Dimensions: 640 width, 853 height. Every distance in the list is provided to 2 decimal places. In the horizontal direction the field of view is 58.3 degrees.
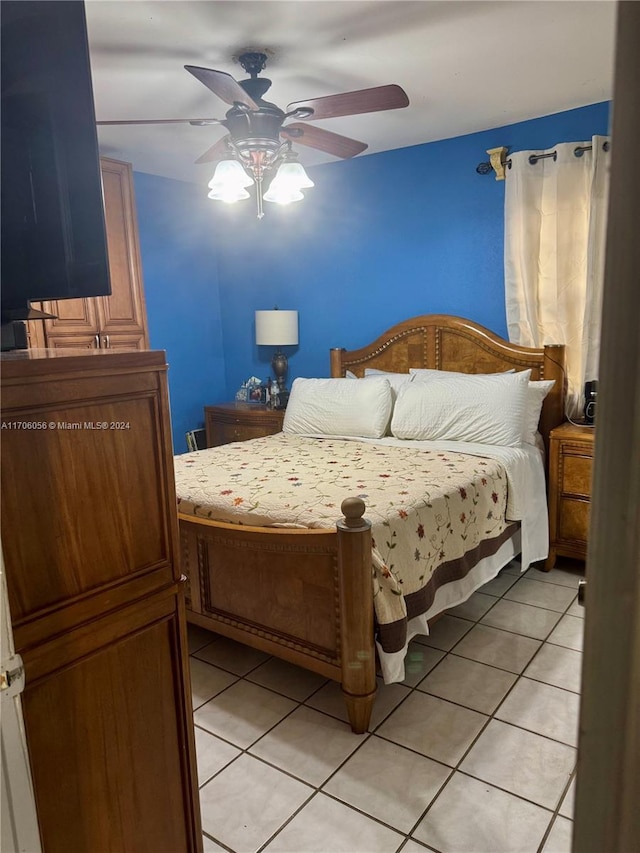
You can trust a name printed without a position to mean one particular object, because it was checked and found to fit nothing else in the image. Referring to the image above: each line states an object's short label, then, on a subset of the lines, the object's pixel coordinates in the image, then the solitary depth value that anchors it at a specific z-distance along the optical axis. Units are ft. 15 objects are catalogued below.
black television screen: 3.03
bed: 6.18
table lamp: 13.98
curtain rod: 10.89
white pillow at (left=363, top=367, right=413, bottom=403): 11.67
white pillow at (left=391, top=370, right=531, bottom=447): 9.95
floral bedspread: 6.63
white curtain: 10.10
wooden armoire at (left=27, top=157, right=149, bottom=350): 10.82
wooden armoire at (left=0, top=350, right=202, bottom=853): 2.83
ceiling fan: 6.90
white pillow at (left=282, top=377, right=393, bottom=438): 11.26
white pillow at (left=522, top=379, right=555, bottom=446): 10.27
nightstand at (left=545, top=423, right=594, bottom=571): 9.70
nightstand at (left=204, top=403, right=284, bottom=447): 13.61
